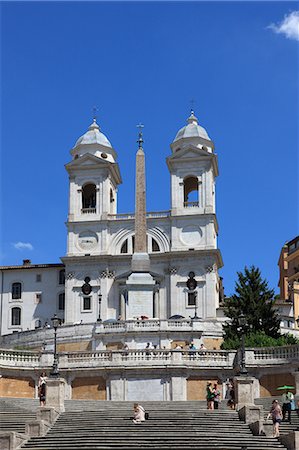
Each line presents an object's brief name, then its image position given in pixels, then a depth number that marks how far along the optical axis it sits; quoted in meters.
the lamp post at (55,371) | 39.69
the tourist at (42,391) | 39.66
